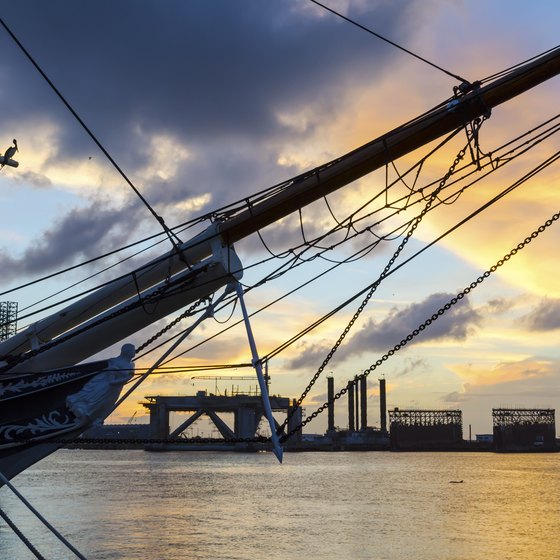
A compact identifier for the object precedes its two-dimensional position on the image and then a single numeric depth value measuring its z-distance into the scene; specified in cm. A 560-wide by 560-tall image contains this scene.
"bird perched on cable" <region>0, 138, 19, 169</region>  1684
